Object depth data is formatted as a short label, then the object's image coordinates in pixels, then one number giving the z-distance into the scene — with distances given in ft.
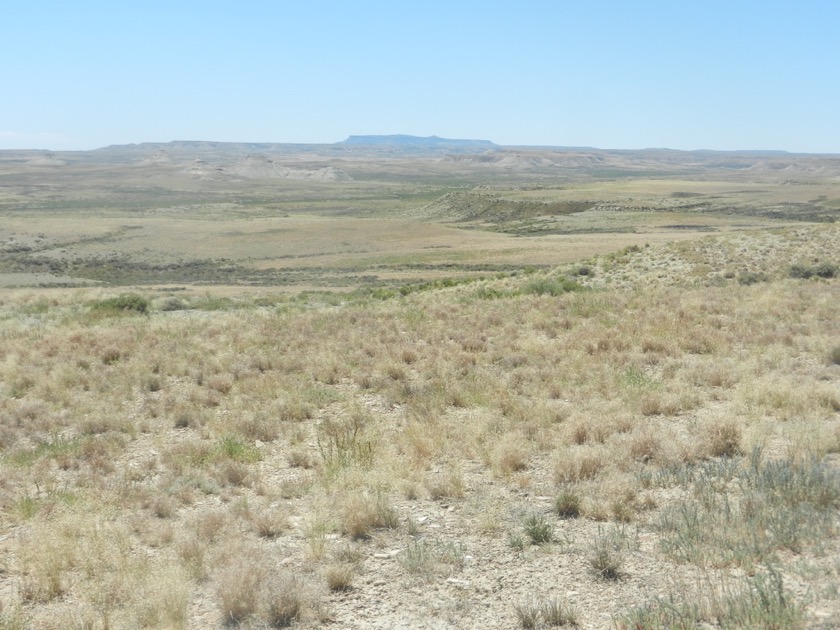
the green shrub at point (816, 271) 80.69
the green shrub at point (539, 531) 22.04
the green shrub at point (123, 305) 86.32
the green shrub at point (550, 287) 85.55
